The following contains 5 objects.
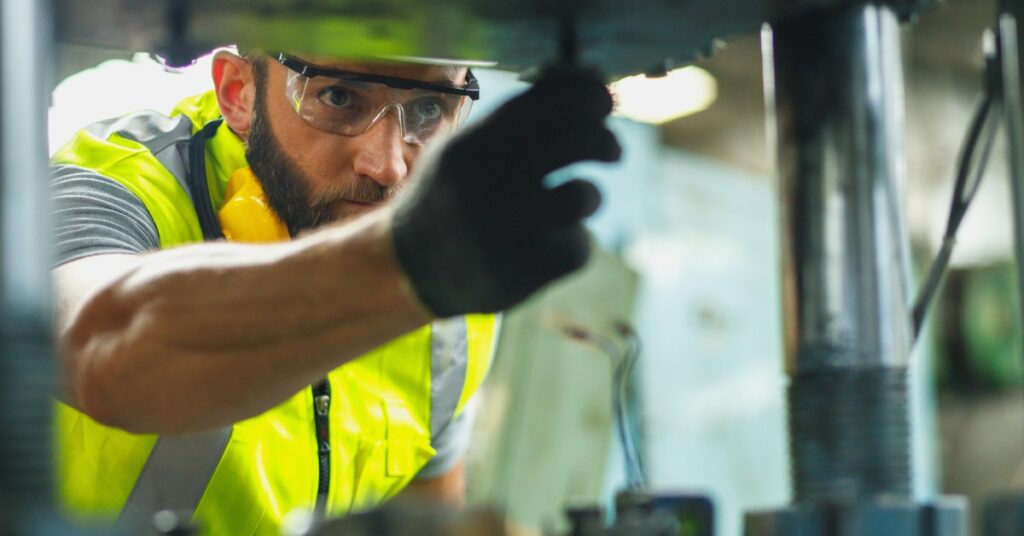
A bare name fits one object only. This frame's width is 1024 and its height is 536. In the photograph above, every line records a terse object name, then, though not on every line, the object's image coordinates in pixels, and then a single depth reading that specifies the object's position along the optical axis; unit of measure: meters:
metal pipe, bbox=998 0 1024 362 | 0.80
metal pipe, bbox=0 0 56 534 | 0.43
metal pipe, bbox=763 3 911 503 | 0.72
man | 0.62
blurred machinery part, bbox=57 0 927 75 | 0.72
